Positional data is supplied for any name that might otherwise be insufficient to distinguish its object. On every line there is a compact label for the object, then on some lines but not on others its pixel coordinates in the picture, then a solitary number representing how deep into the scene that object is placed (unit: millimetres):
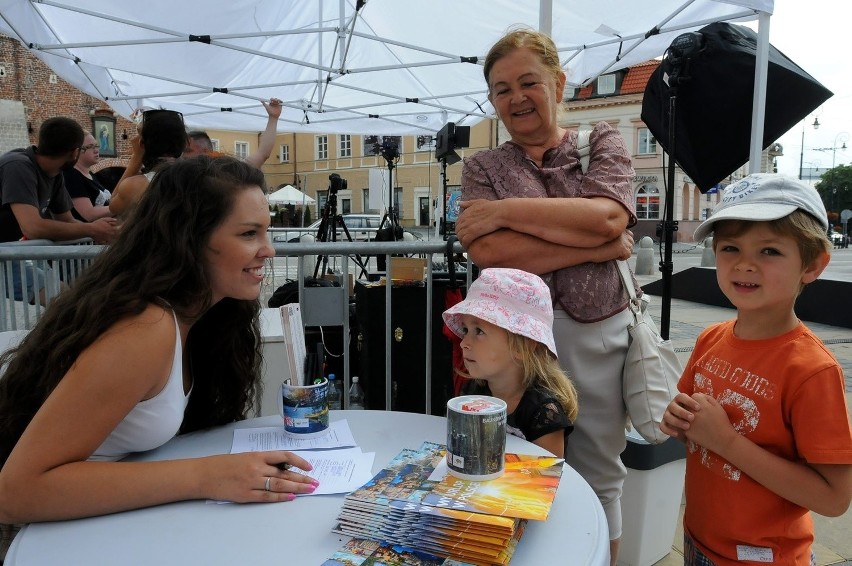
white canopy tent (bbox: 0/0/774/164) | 6031
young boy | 1231
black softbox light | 3299
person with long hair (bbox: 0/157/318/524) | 1093
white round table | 954
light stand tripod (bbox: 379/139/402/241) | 7793
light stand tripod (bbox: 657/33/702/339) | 2938
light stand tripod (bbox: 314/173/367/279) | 6647
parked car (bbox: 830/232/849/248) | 32616
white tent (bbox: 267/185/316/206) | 24734
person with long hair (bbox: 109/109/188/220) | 3443
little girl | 1546
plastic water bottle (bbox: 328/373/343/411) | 3364
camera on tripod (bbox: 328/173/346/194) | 6852
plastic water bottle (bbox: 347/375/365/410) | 3695
